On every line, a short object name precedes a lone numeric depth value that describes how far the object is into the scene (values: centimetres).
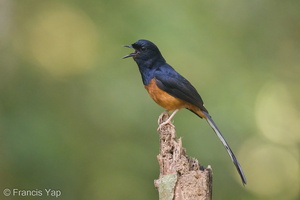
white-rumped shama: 1250
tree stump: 898
